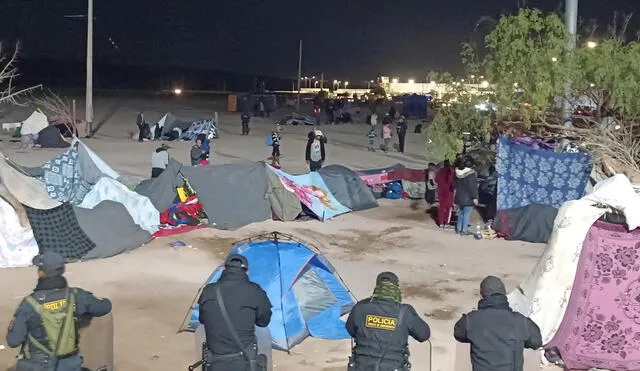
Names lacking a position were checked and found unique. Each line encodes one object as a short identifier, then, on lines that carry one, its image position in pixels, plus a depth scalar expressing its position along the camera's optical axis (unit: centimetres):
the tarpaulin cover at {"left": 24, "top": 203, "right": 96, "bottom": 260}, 1209
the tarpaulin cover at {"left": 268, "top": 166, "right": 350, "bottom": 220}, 1566
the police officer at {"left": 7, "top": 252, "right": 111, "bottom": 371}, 550
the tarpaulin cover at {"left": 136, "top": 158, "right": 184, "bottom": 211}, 1438
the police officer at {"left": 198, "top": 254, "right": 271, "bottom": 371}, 591
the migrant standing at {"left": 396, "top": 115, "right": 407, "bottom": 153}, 2877
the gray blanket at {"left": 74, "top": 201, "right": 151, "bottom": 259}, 1259
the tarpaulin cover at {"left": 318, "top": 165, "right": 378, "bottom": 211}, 1683
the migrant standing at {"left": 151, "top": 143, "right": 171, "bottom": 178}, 1708
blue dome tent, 921
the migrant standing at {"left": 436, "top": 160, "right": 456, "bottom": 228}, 1548
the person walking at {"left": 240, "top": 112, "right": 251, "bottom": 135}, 3528
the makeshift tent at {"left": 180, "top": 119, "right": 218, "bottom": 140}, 3123
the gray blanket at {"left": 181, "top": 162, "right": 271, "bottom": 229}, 1469
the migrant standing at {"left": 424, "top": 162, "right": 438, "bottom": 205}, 1736
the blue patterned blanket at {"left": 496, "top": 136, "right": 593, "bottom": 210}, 1401
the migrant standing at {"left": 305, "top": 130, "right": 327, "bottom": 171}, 1998
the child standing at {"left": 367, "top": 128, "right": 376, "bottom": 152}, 2994
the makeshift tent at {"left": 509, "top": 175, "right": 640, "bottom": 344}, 849
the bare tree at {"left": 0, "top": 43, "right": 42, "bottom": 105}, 1850
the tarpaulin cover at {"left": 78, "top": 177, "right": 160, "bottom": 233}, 1373
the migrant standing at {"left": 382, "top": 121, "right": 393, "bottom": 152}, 2873
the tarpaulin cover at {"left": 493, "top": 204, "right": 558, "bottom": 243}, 1433
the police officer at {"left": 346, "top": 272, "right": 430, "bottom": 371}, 561
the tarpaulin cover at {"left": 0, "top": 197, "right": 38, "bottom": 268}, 1190
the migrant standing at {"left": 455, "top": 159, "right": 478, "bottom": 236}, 1445
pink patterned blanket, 841
